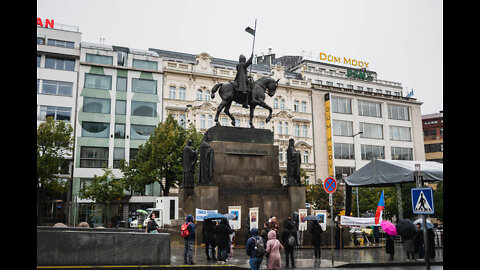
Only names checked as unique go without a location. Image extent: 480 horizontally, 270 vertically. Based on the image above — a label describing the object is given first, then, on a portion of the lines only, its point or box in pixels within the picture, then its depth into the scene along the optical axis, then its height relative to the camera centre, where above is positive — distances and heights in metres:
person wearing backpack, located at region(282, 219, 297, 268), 12.90 -1.37
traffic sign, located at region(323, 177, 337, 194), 14.33 +0.29
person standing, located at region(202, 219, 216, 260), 14.01 -1.35
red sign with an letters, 51.84 +21.02
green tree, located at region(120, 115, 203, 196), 40.22 +3.29
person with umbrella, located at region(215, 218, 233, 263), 12.95 -1.37
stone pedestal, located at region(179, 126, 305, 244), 18.19 +0.56
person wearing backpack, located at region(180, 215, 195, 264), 12.27 -1.26
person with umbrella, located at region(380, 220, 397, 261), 16.67 -1.57
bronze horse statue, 20.45 +4.86
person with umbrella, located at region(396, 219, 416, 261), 15.88 -1.46
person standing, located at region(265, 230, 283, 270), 9.82 -1.37
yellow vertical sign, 60.78 +8.85
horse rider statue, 20.34 +5.59
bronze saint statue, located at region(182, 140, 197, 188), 20.84 +1.37
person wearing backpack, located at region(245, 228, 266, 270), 9.53 -1.26
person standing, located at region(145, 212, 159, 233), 13.87 -1.04
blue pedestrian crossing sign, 9.39 -0.17
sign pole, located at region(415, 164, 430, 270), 9.10 -1.15
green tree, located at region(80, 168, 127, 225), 42.38 +0.43
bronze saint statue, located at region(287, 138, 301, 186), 19.77 +1.29
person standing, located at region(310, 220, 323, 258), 15.27 -1.60
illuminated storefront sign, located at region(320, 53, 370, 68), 69.31 +22.03
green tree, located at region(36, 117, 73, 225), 37.03 +3.88
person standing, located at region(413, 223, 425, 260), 16.68 -2.05
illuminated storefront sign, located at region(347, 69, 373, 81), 69.75 +19.49
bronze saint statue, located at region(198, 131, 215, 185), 18.06 +1.27
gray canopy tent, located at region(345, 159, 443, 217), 19.88 +0.92
